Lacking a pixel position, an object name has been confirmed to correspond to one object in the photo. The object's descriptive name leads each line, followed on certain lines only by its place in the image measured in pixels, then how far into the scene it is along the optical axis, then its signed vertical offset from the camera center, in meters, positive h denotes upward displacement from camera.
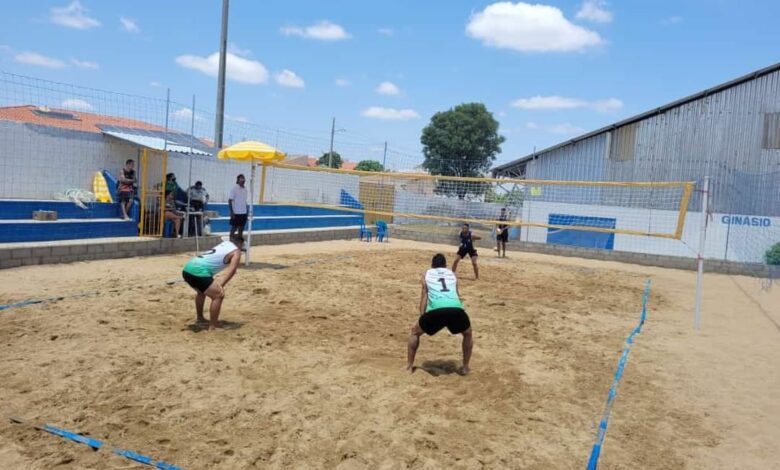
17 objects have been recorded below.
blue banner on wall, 18.31 -0.48
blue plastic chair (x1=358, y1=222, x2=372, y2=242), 18.75 -0.92
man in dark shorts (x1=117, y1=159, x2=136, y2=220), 11.75 +0.07
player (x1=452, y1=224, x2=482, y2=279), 11.02 -0.62
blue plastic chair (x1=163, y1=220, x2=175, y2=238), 12.14 -0.77
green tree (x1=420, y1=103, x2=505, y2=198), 35.44 +4.69
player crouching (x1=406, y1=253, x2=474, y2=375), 4.98 -0.90
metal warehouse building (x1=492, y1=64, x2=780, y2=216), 18.38 +3.02
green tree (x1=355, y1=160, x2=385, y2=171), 37.46 +2.84
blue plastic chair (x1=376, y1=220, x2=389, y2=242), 19.08 -0.78
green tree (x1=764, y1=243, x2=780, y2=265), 15.34 -0.59
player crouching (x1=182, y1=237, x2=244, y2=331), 6.00 -0.84
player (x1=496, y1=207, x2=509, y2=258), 15.59 -0.49
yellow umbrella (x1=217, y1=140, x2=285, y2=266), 10.23 +0.86
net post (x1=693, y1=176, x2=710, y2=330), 7.50 -0.19
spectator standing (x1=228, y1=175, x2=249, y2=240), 10.79 -0.14
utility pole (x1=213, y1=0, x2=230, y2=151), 15.91 +3.69
